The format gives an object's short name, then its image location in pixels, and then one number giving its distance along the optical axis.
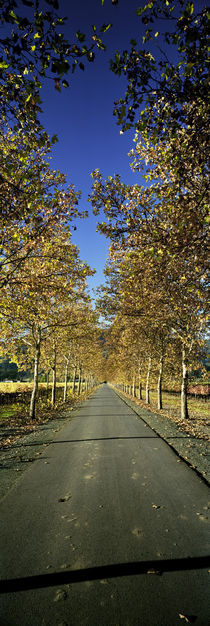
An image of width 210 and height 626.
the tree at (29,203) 6.55
